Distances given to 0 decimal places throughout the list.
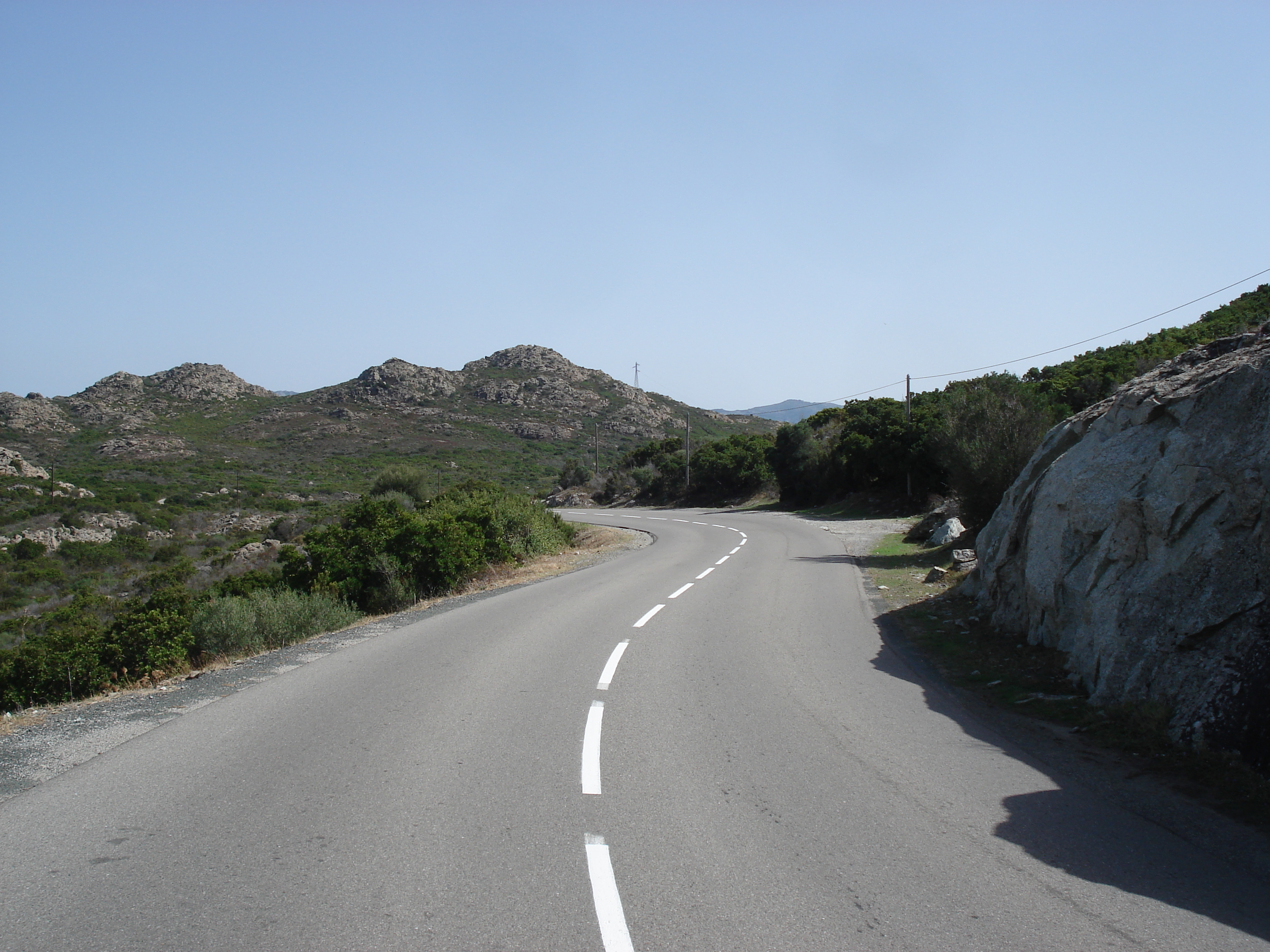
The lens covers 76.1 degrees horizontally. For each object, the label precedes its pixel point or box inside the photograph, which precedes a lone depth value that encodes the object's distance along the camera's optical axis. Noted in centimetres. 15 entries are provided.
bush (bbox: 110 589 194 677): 1105
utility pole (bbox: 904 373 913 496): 3831
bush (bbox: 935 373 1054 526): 1727
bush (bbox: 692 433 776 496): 5616
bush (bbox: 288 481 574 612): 1680
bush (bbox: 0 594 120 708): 1088
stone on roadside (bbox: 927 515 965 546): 2075
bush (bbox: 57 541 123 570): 3052
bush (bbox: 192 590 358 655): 1218
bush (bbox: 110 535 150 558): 3200
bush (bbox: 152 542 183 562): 3153
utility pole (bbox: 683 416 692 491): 5981
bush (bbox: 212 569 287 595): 1670
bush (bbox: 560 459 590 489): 6856
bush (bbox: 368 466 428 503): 4369
